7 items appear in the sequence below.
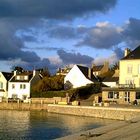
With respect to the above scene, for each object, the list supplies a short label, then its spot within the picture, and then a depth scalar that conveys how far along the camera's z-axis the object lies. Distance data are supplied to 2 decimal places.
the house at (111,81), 57.33
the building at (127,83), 44.17
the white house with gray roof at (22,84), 57.53
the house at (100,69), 76.65
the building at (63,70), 78.91
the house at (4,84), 59.47
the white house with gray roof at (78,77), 57.53
